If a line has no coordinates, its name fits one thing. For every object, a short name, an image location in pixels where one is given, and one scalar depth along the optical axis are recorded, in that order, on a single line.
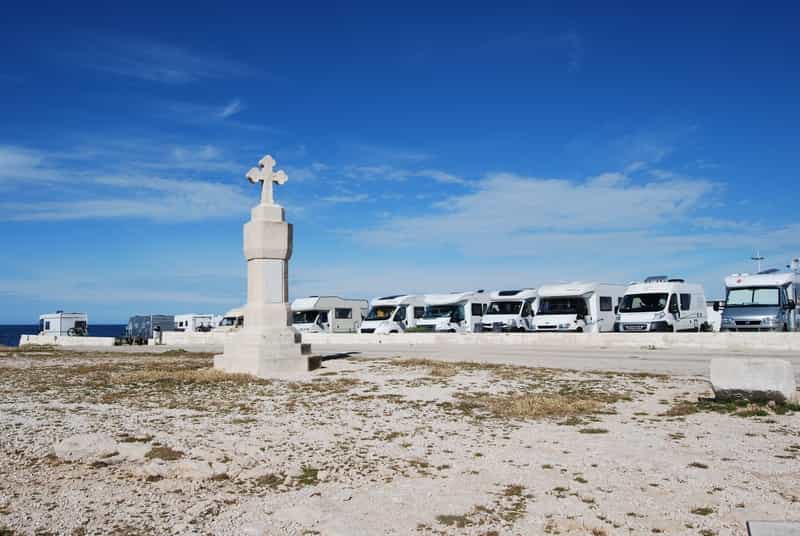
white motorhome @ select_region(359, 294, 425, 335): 35.25
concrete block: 8.84
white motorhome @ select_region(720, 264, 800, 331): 23.42
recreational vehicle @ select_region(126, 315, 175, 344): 45.16
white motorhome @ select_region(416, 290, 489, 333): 34.19
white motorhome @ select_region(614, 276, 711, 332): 26.45
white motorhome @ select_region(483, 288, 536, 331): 32.84
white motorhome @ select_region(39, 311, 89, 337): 44.56
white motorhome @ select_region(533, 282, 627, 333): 29.72
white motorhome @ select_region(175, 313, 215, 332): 55.16
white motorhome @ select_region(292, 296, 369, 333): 38.09
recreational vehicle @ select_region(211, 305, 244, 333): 43.91
